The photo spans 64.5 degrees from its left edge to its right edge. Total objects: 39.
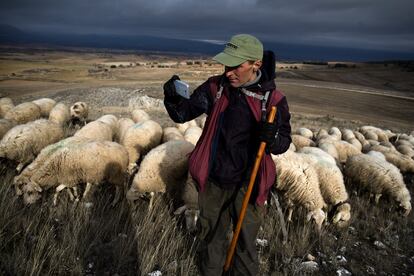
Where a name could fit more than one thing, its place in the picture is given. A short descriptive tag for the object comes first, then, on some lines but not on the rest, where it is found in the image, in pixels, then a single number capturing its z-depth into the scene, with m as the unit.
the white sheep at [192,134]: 8.45
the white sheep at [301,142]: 10.13
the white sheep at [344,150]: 9.73
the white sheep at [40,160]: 5.43
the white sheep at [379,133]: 14.63
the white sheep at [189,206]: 4.92
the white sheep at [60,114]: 11.74
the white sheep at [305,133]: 12.55
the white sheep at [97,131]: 7.95
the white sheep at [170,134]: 8.43
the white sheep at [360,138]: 12.64
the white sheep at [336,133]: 12.50
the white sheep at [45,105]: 12.51
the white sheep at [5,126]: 8.04
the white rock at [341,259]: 4.44
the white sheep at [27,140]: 6.73
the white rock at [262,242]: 4.59
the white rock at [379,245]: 5.00
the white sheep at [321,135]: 11.43
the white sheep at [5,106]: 11.93
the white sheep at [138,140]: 7.99
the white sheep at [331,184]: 6.16
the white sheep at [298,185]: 5.89
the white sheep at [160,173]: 5.69
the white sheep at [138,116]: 12.12
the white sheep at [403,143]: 12.19
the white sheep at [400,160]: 9.45
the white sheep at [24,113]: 10.81
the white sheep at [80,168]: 5.60
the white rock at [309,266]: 4.08
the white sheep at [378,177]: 6.97
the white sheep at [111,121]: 9.66
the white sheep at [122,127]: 8.96
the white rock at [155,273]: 3.48
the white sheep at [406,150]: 11.20
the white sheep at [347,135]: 12.48
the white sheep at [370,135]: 14.02
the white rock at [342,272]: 4.17
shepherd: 2.98
